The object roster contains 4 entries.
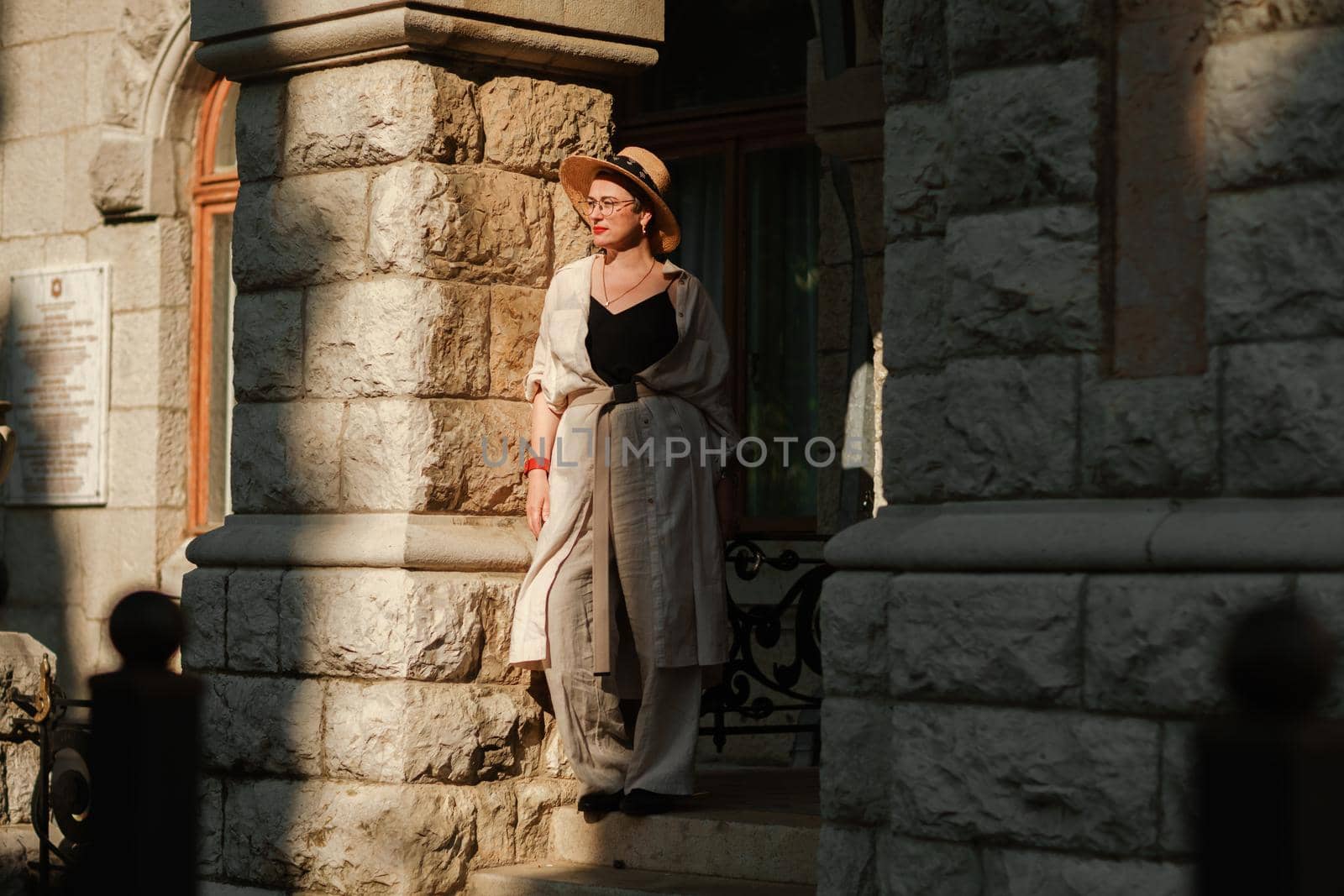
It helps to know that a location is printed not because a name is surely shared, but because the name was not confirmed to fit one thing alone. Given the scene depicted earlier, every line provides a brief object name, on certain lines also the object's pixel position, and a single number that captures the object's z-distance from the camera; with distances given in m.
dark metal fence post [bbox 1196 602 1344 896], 5.38
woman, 13.76
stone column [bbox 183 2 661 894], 13.88
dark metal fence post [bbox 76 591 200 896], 6.64
